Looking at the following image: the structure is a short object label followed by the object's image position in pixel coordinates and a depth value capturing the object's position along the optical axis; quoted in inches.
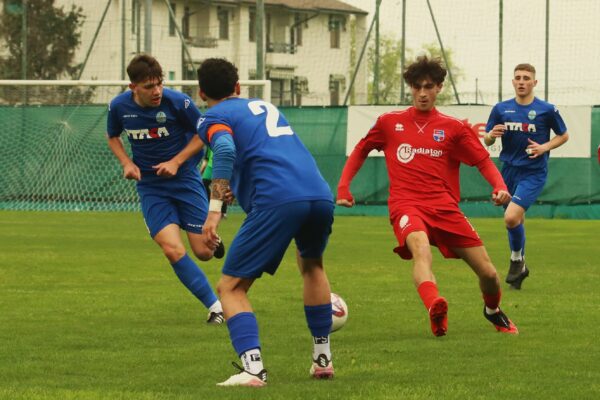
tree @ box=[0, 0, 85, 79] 1953.7
